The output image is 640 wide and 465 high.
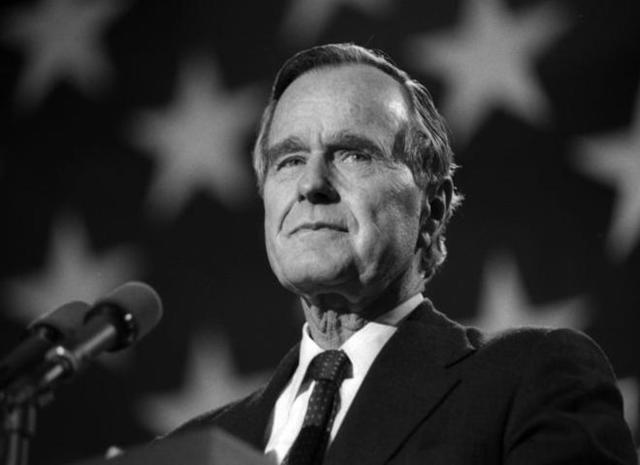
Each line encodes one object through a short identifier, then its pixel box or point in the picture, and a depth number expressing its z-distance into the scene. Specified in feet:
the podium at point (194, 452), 11.02
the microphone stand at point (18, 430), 11.14
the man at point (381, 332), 11.95
